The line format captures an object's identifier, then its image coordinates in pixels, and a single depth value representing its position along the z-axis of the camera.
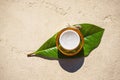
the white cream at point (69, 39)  1.24
